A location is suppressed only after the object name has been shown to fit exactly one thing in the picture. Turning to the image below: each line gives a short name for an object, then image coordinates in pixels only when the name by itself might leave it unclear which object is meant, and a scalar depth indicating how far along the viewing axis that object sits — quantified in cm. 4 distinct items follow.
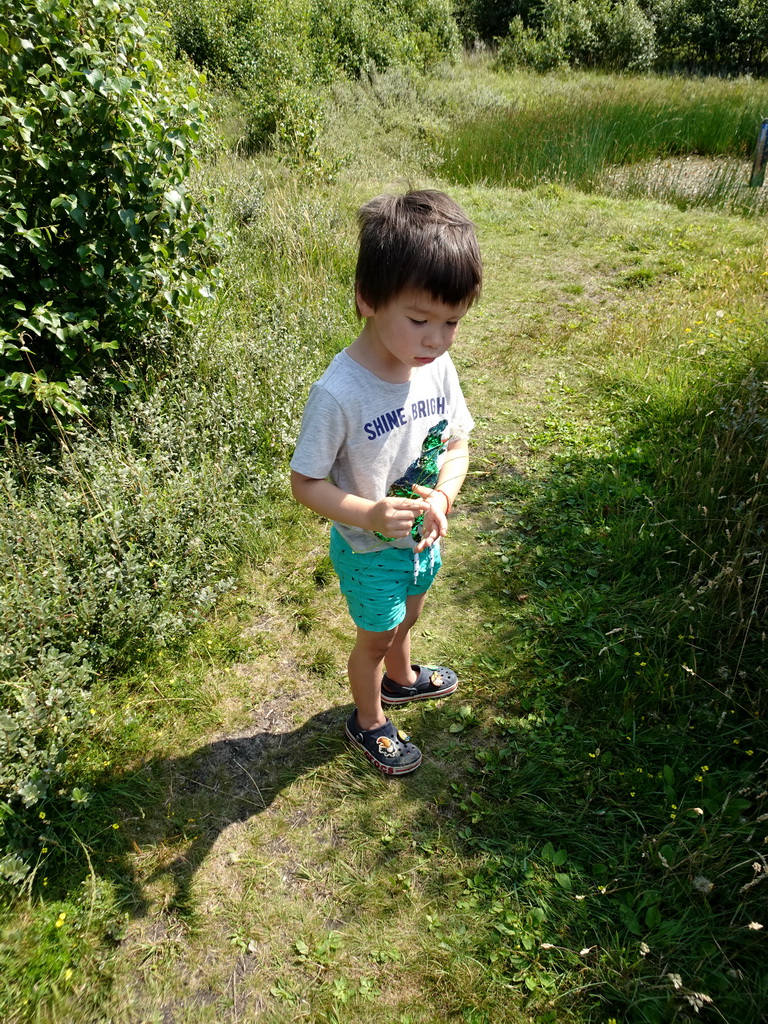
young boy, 159
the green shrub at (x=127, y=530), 227
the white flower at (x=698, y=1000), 160
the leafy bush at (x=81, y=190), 289
